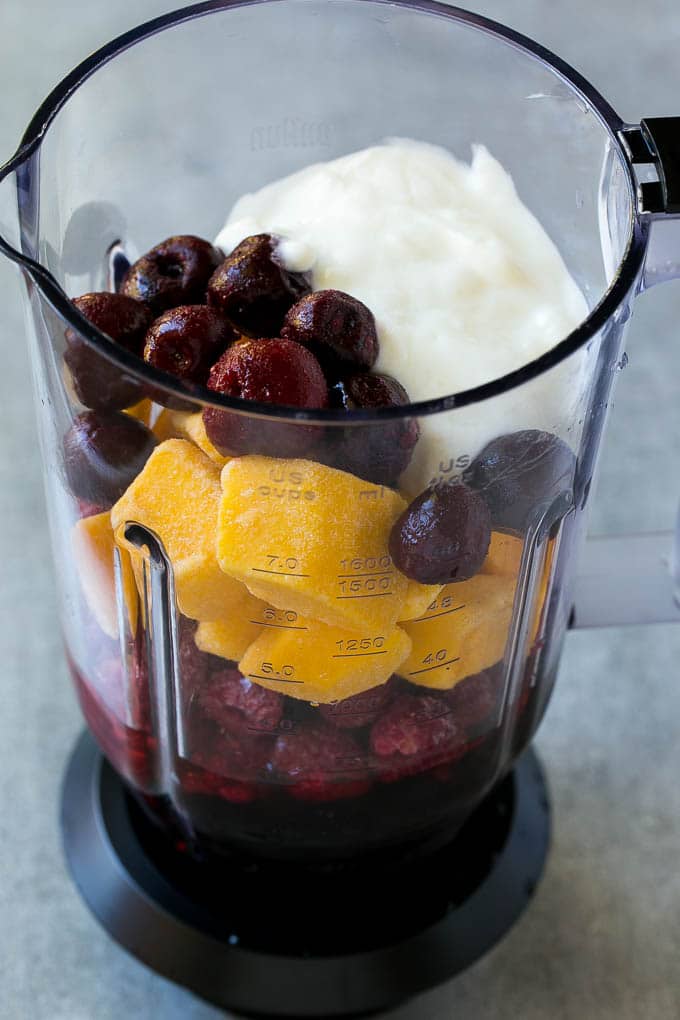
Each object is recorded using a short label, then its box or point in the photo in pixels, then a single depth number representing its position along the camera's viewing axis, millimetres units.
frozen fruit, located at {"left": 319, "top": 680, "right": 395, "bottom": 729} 589
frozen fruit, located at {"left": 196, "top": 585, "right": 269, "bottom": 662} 555
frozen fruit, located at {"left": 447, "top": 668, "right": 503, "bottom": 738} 623
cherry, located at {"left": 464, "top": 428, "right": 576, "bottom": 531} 540
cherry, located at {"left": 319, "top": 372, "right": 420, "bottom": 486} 497
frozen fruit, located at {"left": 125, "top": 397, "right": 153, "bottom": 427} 542
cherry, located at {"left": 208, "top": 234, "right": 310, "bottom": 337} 621
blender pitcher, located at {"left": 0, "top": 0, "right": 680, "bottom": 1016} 531
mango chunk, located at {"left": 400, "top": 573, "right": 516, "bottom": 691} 570
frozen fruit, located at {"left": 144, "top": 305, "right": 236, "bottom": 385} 573
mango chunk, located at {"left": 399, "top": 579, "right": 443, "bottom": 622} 553
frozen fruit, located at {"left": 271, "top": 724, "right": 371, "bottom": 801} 609
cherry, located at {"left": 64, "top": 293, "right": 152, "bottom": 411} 524
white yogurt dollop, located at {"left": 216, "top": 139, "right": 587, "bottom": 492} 542
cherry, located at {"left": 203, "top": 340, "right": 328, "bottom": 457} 514
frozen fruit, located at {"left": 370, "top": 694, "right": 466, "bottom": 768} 605
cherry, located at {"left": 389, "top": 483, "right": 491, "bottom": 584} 528
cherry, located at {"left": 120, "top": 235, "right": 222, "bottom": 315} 649
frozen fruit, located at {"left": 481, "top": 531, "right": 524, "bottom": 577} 564
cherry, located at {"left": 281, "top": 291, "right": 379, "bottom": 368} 575
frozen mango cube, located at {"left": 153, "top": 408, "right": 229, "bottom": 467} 525
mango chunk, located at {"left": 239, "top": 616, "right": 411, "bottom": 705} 559
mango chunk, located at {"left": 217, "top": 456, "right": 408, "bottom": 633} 515
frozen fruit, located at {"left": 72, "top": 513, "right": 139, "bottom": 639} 590
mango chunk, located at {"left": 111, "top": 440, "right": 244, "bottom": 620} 539
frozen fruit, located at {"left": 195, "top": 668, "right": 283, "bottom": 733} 591
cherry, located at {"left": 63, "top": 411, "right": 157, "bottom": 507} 549
